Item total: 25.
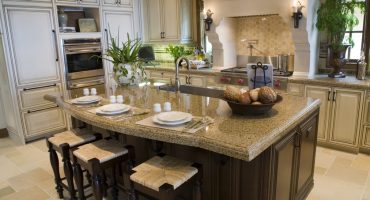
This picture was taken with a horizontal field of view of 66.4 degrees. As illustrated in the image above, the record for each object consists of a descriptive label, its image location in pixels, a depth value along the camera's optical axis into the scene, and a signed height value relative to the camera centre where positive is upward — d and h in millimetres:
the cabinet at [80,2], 4384 +786
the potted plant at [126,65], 3123 -173
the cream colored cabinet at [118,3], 4993 +847
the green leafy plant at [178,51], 5398 -50
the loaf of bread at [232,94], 2027 -333
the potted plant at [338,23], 3564 +268
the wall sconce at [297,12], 3729 +435
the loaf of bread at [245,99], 1980 -361
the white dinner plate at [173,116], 1901 -465
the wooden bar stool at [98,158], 2074 -804
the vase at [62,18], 4539 +527
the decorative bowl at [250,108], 1933 -420
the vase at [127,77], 3195 -306
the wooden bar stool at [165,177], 1689 -792
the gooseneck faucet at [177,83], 3056 -373
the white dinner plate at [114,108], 2204 -456
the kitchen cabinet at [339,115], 3410 -866
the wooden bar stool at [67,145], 2418 -803
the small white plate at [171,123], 1862 -481
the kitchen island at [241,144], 1679 -624
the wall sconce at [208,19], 4719 +465
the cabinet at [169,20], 5160 +540
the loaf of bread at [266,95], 1936 -334
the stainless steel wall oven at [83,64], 4582 -222
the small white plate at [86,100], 2539 -442
